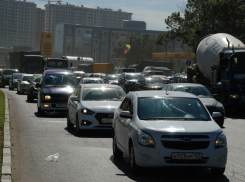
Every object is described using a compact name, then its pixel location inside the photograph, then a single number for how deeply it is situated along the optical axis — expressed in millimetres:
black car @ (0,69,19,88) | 56569
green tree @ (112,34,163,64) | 147875
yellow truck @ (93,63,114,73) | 80938
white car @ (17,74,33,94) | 37688
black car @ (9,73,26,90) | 47275
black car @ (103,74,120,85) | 44625
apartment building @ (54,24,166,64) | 166750
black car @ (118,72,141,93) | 37988
